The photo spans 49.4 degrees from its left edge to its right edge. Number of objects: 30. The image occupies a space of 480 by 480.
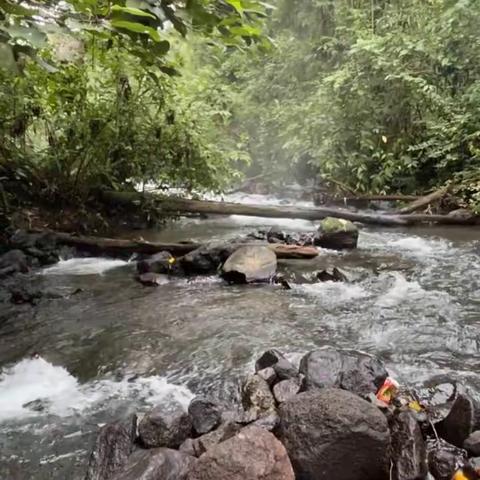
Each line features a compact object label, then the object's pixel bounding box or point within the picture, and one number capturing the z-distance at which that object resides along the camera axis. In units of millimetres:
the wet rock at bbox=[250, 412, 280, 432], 2934
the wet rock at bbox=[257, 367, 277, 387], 3542
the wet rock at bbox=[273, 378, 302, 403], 3348
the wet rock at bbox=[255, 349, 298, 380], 3617
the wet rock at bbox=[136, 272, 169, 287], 6527
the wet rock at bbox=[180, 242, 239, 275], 7000
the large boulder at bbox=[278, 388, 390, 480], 2648
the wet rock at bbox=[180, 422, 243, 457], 2832
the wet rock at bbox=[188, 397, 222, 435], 3061
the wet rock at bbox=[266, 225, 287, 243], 8461
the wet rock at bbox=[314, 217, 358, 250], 8211
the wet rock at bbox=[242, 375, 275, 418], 3285
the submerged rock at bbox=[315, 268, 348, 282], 6434
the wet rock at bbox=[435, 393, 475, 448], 2881
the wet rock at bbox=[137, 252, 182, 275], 6980
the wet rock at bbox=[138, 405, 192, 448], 2934
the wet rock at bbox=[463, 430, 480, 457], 2771
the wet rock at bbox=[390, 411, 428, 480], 2674
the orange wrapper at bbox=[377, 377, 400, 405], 3286
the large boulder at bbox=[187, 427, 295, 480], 2439
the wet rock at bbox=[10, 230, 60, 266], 7575
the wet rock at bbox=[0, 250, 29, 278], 6754
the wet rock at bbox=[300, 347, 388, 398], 3406
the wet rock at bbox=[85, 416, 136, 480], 2799
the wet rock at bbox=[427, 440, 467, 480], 2697
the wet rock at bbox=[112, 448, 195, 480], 2574
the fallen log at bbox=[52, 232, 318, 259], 7430
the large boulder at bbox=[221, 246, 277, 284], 6523
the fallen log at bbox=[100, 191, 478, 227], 8727
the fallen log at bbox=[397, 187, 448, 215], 10461
